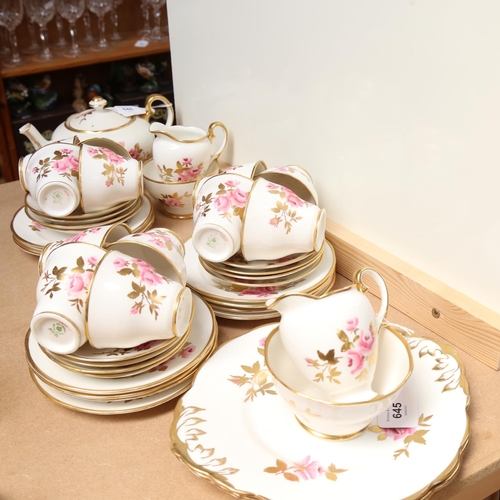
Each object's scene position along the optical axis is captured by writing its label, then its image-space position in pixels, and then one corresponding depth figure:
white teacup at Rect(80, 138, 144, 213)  1.09
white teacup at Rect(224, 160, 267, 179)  1.05
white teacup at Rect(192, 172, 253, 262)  0.92
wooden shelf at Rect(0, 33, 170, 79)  2.54
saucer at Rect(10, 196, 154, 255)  1.12
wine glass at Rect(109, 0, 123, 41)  2.85
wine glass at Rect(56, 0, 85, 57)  2.70
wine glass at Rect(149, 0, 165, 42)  2.87
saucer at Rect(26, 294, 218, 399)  0.79
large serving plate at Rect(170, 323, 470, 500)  0.66
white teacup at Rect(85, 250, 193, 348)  0.77
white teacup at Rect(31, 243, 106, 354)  0.77
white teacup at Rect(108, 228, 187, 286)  0.84
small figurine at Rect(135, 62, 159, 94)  2.76
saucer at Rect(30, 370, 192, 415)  0.79
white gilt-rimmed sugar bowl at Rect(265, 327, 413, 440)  0.66
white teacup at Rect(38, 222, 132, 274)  0.87
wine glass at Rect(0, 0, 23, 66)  2.59
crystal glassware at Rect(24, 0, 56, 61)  2.65
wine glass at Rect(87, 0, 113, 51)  2.75
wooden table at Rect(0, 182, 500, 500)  0.69
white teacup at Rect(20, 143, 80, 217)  1.07
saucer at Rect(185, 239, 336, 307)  0.95
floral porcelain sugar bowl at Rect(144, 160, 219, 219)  1.20
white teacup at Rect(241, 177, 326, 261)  0.92
